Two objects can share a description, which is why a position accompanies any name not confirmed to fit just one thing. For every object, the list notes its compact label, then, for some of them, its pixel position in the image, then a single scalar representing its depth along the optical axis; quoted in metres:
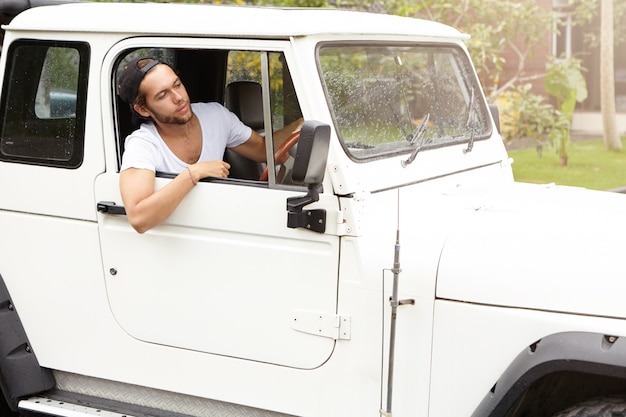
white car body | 3.02
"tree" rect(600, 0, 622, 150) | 11.84
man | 3.50
